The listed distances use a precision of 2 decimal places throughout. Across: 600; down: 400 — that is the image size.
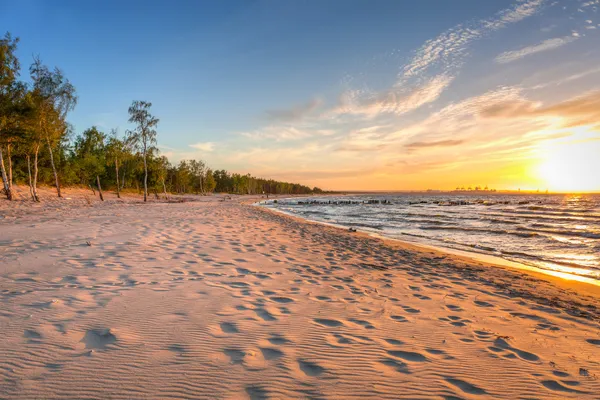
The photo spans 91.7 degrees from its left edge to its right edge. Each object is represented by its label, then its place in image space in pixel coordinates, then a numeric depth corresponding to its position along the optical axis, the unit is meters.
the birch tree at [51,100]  27.60
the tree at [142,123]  37.78
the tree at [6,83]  22.70
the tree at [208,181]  102.06
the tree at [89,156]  42.06
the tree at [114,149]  44.66
